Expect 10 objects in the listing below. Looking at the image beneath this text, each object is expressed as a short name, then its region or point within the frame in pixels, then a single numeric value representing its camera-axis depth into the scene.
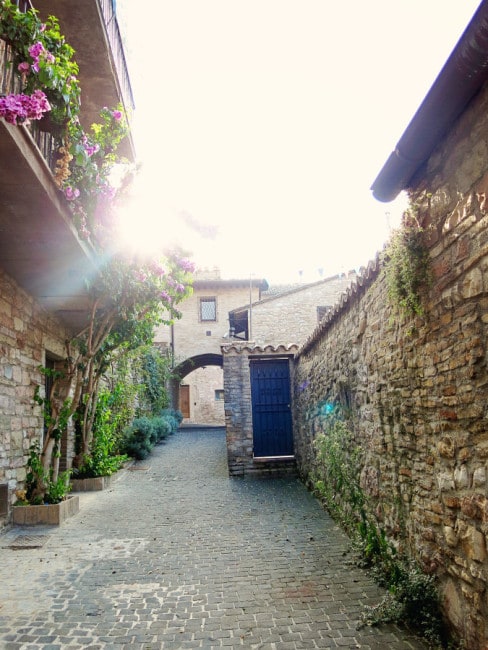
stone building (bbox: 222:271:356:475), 8.98
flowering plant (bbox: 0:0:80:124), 2.87
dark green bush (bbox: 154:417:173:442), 12.79
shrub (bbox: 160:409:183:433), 15.58
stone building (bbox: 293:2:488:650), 2.20
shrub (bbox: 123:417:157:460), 10.71
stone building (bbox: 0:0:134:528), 3.64
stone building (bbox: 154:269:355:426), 17.47
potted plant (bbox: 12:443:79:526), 5.38
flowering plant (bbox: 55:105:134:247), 4.28
